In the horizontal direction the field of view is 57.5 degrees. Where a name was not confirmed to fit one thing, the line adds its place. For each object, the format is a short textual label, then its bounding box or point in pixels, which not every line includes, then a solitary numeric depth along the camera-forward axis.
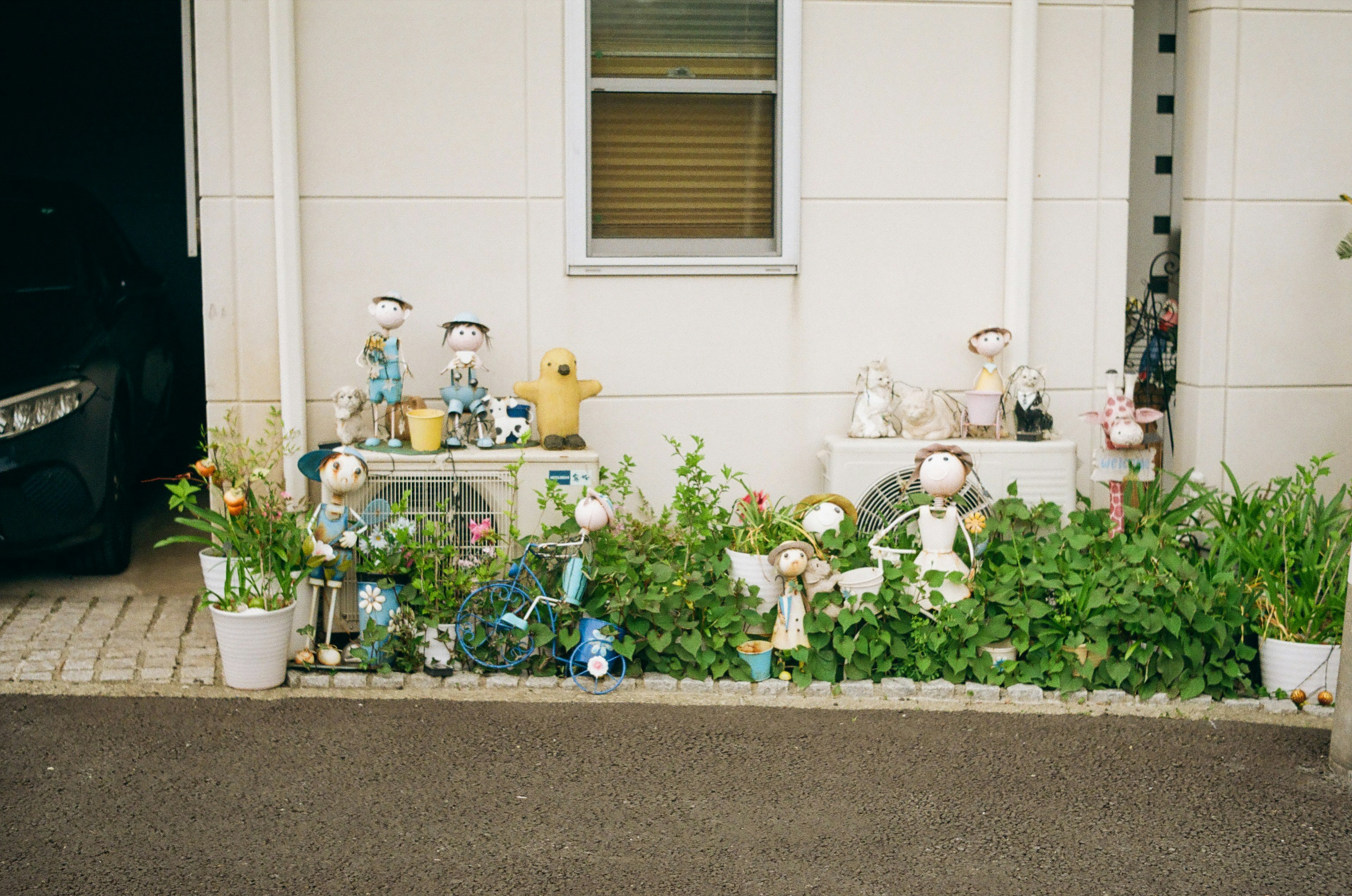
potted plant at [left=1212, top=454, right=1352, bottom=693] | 4.63
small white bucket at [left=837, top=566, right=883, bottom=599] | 4.76
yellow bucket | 5.07
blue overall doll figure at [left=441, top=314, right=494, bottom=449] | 5.22
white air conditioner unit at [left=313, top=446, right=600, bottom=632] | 5.00
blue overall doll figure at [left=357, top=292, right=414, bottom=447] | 5.21
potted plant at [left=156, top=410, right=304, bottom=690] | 4.59
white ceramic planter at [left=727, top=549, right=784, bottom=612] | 4.88
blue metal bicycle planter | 4.66
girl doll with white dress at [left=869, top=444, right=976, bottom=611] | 4.82
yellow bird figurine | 5.21
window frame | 5.50
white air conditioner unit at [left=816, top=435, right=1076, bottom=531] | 5.40
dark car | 5.49
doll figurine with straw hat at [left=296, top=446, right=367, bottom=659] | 4.72
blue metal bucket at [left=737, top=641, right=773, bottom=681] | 4.70
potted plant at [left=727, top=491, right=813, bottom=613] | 4.89
